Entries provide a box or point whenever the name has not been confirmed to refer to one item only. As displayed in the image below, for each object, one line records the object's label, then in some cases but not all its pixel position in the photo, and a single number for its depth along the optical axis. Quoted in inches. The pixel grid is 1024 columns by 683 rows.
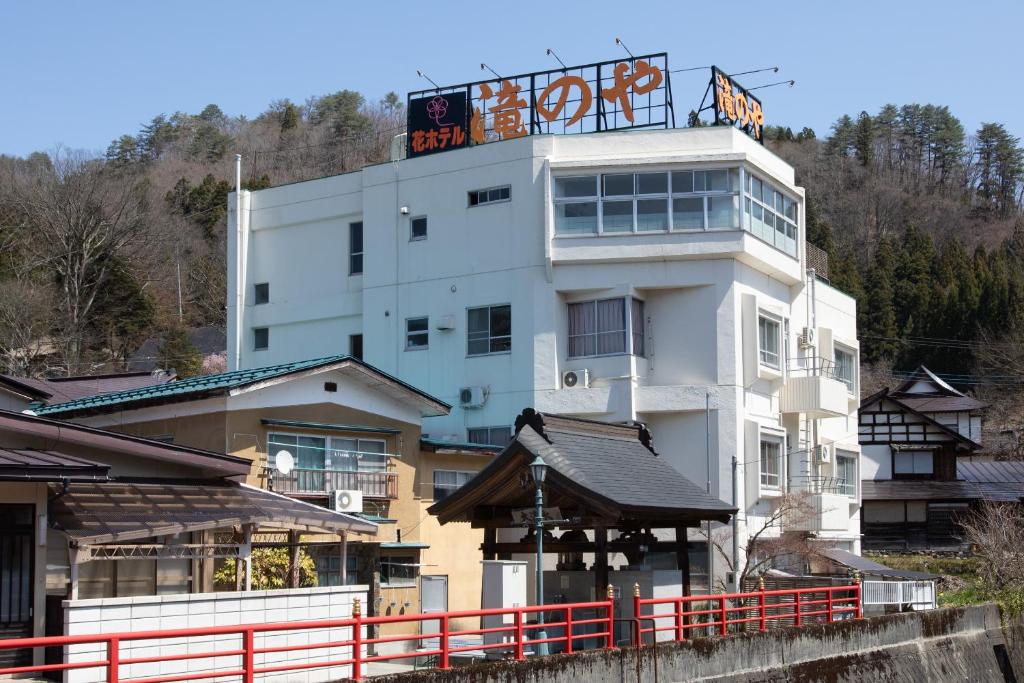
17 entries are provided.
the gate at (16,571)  687.1
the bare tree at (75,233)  2313.0
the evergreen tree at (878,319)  3174.2
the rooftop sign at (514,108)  1446.9
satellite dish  1017.5
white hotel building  1376.7
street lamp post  735.7
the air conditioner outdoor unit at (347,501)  1064.2
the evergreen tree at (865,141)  4293.8
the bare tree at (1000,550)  1268.5
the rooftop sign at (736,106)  1441.9
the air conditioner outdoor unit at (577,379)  1389.0
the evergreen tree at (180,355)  2333.9
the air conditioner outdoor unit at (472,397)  1443.2
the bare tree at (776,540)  1298.0
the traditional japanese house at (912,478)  2265.0
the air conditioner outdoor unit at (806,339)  1561.3
